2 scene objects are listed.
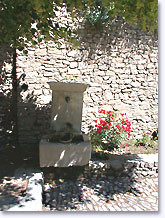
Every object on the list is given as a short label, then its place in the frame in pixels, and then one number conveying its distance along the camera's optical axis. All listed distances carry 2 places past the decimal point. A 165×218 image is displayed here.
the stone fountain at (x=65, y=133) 3.92
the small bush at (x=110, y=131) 5.12
